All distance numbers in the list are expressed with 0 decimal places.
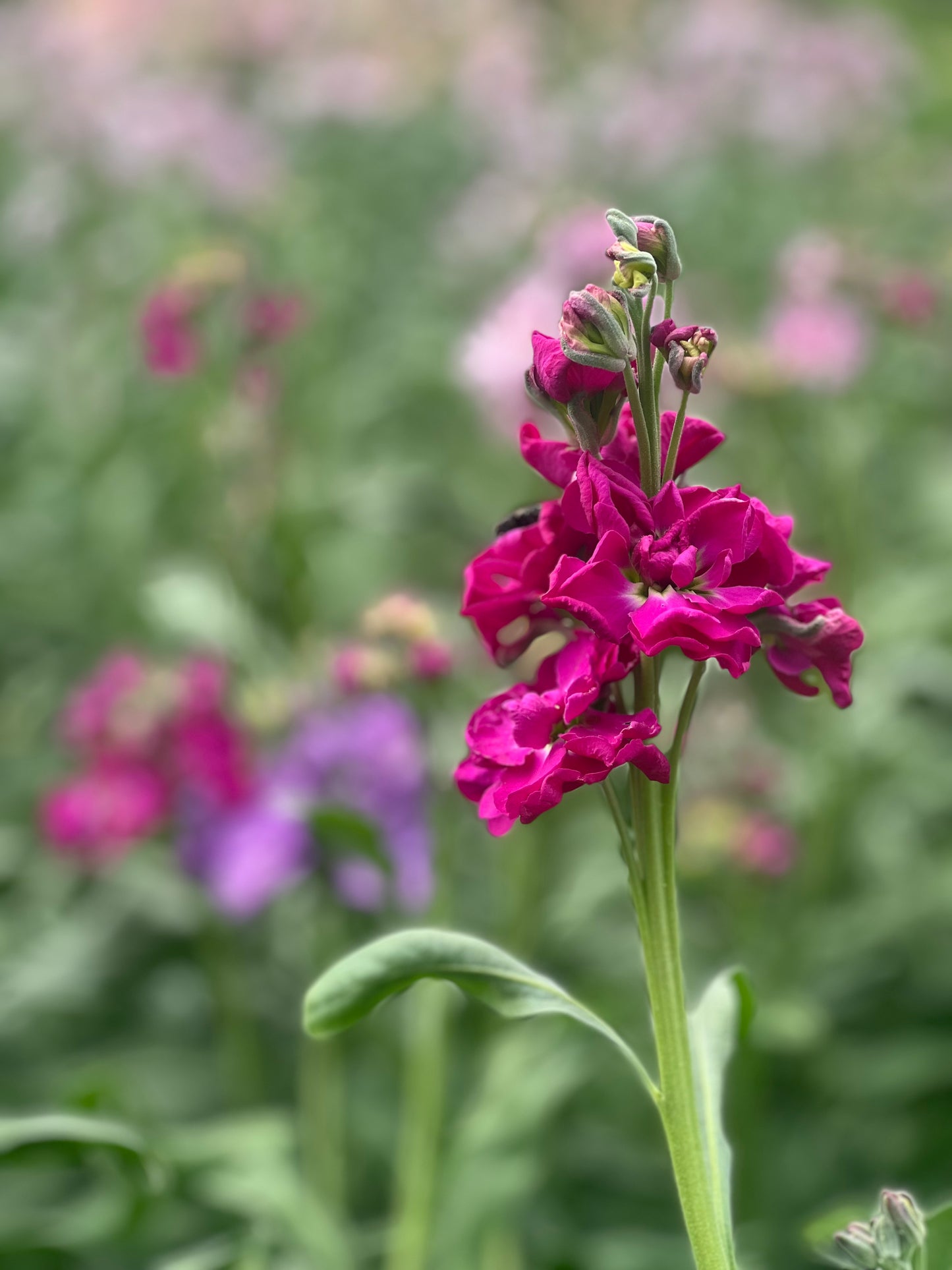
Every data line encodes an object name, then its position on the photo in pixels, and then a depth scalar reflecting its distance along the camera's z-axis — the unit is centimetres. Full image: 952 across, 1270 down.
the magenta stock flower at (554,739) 57
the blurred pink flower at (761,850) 102
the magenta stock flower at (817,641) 60
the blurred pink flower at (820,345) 126
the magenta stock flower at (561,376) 59
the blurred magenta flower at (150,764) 103
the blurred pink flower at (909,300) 126
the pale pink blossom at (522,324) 120
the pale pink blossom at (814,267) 133
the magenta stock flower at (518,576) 60
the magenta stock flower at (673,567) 57
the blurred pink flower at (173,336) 124
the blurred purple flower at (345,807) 96
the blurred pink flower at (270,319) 117
